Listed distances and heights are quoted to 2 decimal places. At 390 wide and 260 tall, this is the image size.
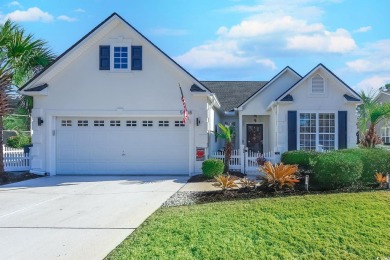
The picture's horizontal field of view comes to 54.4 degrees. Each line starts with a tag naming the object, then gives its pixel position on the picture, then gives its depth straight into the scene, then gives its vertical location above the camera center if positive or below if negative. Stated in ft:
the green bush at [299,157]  47.36 -2.95
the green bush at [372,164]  37.58 -2.86
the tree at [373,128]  54.34 +1.08
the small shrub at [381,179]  34.86 -4.07
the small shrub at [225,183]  33.47 -4.25
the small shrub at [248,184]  33.96 -4.40
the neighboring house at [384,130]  118.95 +1.64
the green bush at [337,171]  34.19 -3.24
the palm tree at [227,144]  50.65 -1.24
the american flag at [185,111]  50.03 +3.21
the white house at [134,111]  52.95 +3.38
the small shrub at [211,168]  48.06 -4.20
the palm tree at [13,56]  48.96 +10.44
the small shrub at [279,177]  32.77 -3.66
